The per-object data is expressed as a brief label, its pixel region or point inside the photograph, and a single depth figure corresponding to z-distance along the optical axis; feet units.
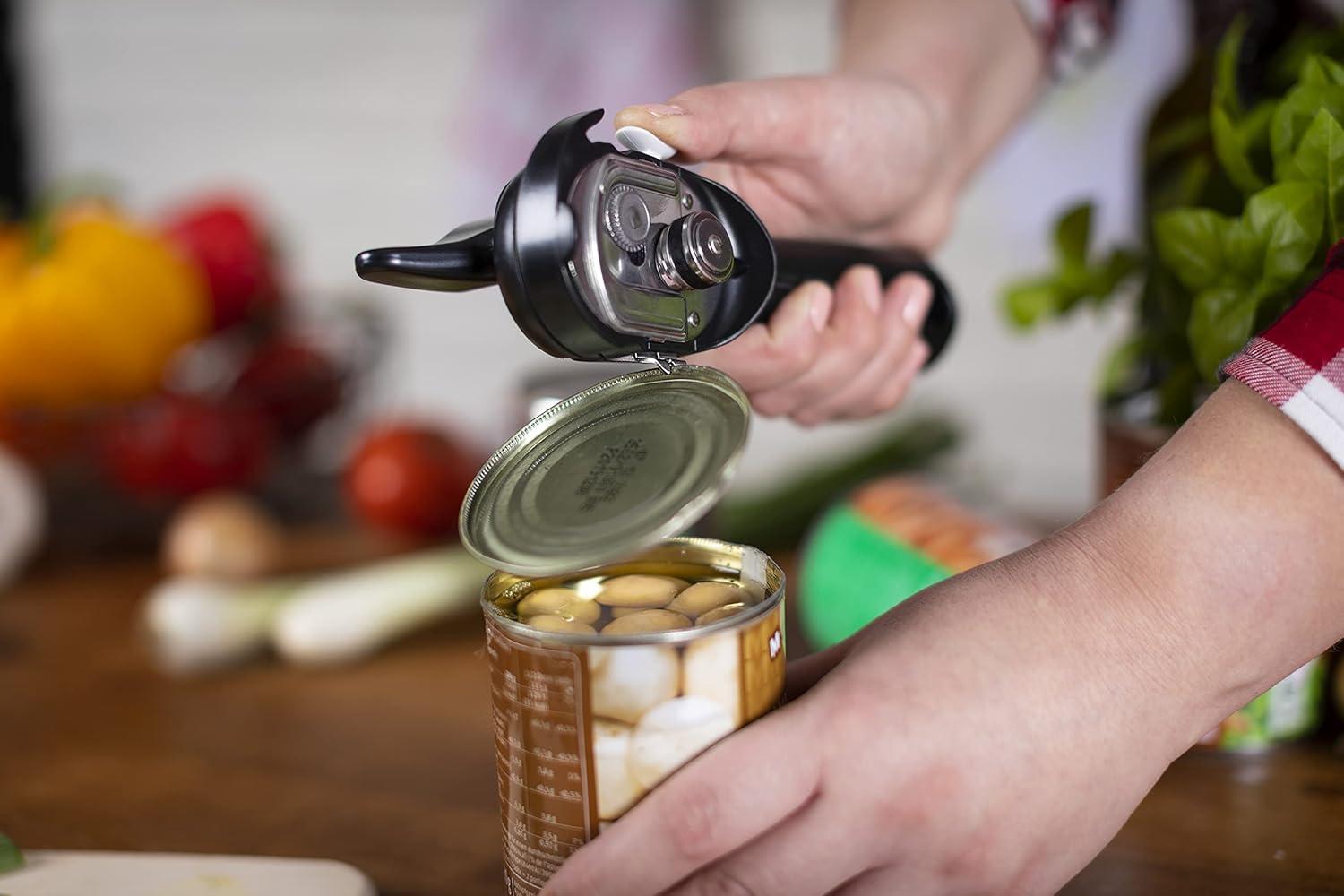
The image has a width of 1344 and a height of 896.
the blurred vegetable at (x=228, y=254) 5.85
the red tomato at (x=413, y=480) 4.95
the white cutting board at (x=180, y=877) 2.37
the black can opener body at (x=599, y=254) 1.86
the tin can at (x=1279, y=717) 2.90
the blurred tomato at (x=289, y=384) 5.43
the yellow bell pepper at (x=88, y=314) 4.95
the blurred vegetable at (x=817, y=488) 4.66
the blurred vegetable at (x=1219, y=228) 2.32
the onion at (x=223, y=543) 4.44
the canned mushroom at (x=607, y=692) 1.78
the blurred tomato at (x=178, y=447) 4.83
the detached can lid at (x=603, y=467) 1.83
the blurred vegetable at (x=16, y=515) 4.61
